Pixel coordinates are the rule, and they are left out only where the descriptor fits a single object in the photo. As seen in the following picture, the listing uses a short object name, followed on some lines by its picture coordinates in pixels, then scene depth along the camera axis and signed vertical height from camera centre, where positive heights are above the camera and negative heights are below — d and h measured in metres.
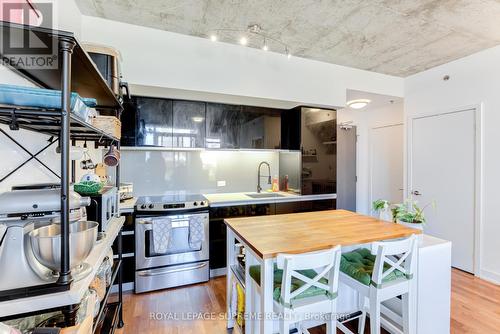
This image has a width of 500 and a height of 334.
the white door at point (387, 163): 4.16 +0.07
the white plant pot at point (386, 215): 2.07 -0.44
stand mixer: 0.75 -0.24
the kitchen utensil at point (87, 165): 1.71 +0.00
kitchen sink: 3.29 -0.43
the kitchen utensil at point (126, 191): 2.73 -0.31
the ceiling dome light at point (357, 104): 2.82 +0.80
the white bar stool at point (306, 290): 1.25 -0.75
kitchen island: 1.37 -0.54
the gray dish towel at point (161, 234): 2.47 -0.75
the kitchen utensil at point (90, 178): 1.31 -0.08
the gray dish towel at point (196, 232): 2.63 -0.78
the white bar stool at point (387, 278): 1.45 -0.76
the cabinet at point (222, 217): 2.83 -0.65
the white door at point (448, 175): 2.96 -0.12
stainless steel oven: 2.46 -0.92
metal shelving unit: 0.77 +0.20
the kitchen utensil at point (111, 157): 1.65 +0.06
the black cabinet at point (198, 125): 2.71 +0.53
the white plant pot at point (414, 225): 1.82 -0.48
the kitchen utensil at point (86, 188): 1.26 -0.13
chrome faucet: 3.61 -0.18
